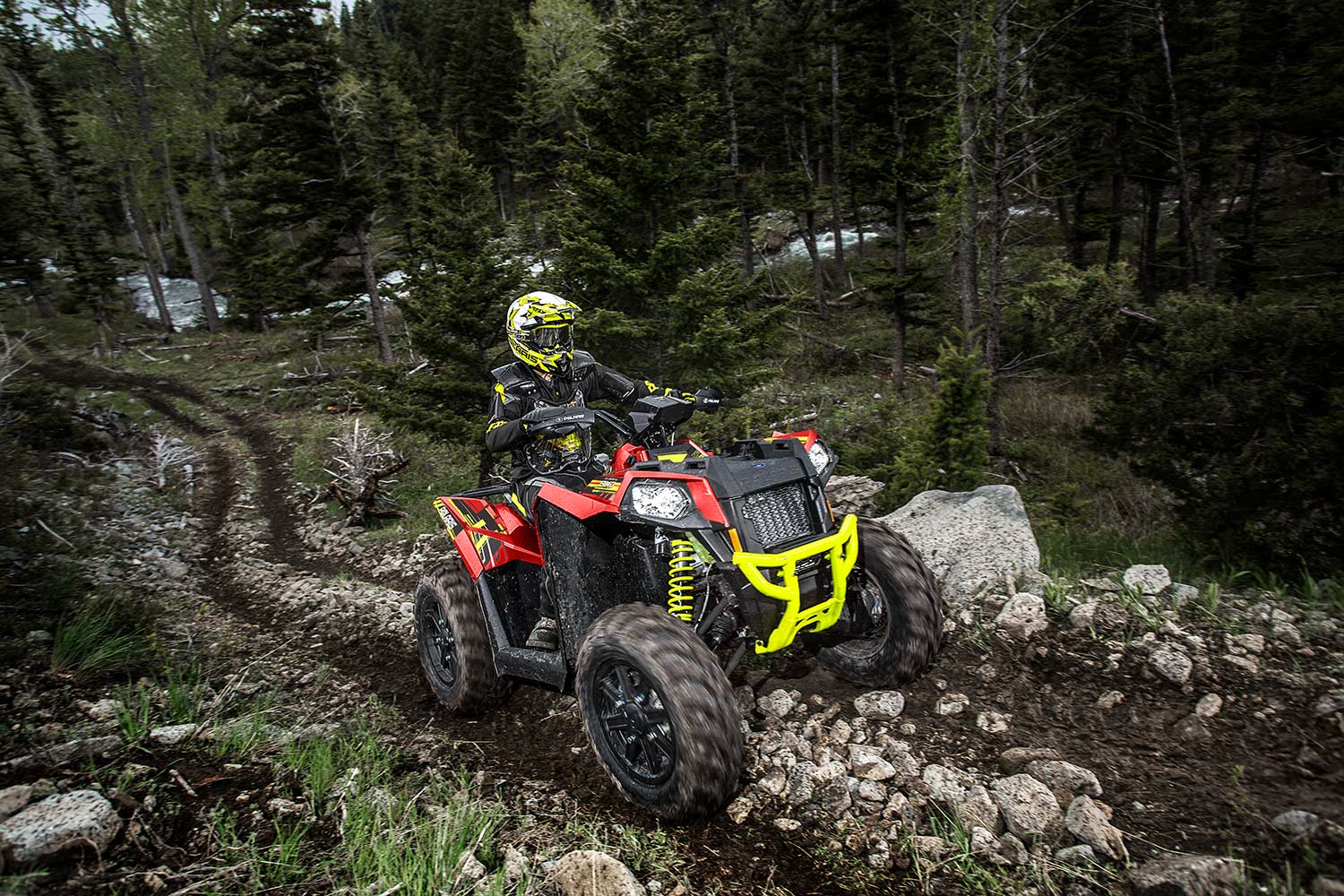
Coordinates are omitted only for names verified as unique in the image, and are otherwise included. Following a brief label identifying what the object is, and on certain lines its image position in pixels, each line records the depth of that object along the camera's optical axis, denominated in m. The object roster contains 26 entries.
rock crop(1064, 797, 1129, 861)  2.83
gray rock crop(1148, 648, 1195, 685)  3.76
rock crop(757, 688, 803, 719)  4.27
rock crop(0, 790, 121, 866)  2.76
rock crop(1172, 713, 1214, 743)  3.37
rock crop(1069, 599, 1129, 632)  4.25
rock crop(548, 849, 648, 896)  2.90
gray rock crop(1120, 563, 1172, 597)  4.50
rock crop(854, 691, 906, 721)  4.03
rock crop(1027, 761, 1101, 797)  3.17
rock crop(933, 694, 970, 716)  3.97
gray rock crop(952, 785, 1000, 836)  3.13
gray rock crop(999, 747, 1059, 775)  3.42
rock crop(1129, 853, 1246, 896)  2.45
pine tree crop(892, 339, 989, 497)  8.11
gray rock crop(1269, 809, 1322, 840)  2.53
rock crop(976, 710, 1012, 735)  3.77
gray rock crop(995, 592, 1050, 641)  4.38
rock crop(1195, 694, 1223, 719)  3.50
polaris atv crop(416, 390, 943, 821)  3.28
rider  5.00
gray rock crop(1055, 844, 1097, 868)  2.82
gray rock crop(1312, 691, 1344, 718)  3.28
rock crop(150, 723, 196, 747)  3.82
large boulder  5.12
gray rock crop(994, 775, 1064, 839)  3.04
